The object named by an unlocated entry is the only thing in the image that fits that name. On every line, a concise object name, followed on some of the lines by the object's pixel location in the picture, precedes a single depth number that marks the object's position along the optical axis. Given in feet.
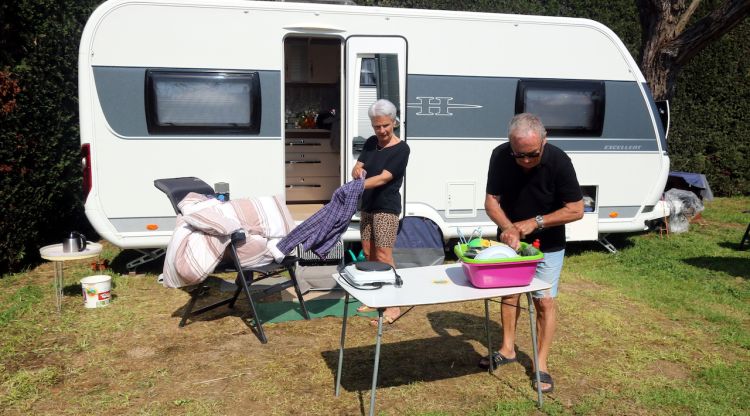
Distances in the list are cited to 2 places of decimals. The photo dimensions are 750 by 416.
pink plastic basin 9.93
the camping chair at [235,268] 14.03
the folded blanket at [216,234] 13.47
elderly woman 14.20
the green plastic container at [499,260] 9.84
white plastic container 16.33
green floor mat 16.03
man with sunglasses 10.59
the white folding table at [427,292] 9.45
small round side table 15.34
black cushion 14.73
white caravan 17.57
